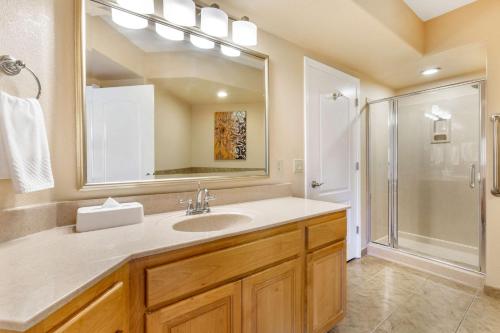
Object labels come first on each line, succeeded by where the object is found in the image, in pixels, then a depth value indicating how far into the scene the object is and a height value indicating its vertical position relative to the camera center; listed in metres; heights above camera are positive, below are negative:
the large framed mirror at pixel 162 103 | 1.17 +0.38
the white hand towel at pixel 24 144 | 0.83 +0.09
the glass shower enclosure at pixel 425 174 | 2.56 -0.13
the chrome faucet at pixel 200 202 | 1.35 -0.22
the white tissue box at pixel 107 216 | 1.01 -0.22
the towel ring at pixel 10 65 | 0.88 +0.39
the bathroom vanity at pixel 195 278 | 0.61 -0.39
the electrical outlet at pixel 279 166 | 1.92 -0.01
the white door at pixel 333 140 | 2.16 +0.24
